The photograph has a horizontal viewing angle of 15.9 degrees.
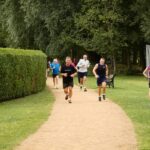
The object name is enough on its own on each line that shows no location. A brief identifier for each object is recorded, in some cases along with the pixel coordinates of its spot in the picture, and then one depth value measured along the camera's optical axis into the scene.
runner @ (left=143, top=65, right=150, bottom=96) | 20.28
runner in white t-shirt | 29.02
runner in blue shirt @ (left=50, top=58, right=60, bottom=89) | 32.06
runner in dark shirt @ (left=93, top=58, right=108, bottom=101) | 22.59
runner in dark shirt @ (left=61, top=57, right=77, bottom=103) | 22.28
